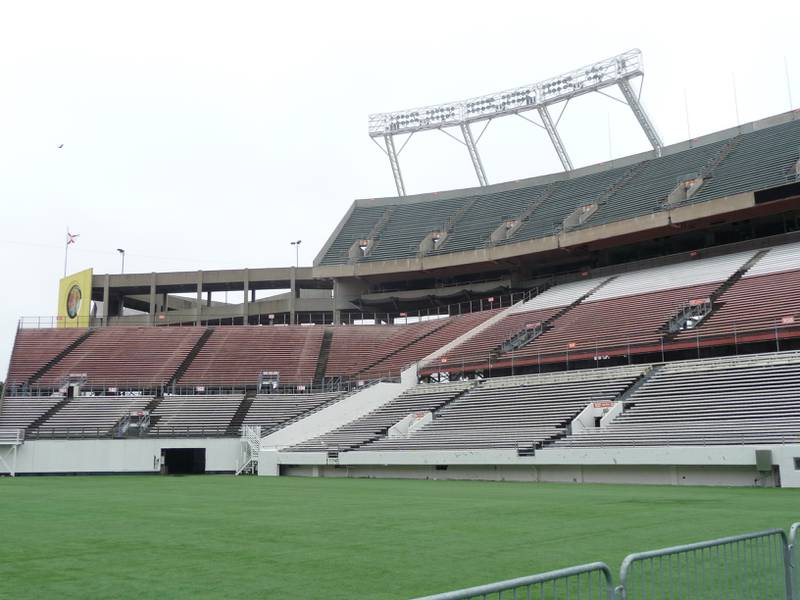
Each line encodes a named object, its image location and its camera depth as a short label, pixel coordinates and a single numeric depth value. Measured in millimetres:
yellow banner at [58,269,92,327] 65188
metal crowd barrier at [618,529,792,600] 6840
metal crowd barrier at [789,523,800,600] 7199
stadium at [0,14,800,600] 11992
